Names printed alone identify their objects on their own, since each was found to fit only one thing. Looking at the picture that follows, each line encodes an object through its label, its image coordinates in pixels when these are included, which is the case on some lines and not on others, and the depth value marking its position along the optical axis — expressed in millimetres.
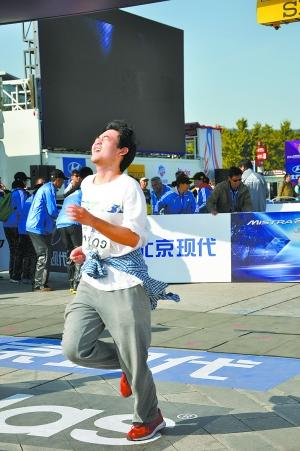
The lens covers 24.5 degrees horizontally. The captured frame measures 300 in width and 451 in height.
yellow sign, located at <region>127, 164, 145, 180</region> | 27792
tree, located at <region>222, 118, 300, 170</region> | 79500
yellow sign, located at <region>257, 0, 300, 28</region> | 10891
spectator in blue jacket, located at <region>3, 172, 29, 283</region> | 12531
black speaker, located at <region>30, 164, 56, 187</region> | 18777
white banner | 11078
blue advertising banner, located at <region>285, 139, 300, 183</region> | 30141
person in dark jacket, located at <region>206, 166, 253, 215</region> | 11305
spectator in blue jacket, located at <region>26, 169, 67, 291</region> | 10953
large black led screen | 26703
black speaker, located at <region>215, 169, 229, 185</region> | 28228
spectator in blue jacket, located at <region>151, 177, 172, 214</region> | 13078
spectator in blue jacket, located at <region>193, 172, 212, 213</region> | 14941
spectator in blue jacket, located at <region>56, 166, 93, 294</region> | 10367
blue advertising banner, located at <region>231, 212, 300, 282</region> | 10812
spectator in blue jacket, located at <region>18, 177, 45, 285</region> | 12367
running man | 3916
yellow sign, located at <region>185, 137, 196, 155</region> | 36534
